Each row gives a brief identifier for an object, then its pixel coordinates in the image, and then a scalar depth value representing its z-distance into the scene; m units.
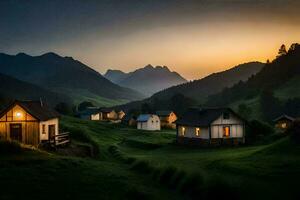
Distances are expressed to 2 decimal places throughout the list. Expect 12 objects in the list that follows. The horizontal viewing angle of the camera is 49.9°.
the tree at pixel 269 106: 141.33
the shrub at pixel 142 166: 33.88
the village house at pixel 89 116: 154.24
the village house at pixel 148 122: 111.11
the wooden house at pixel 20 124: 40.98
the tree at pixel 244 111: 134.76
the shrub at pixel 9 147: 31.89
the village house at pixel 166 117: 127.25
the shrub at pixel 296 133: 35.96
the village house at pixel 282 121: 94.34
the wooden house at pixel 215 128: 58.44
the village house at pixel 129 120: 122.36
